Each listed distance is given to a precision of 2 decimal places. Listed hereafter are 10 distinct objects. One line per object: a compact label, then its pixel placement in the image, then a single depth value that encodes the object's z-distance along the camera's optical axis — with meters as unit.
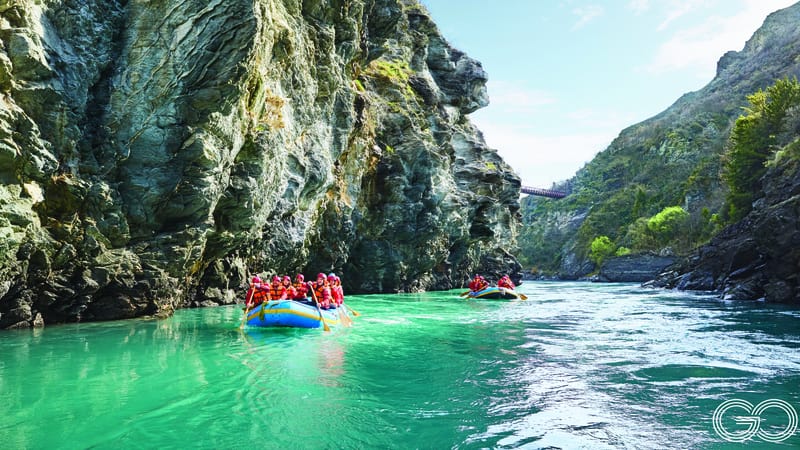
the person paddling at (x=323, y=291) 16.38
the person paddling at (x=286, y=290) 16.06
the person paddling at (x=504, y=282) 31.61
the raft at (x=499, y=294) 30.53
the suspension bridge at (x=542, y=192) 103.66
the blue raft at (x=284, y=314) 14.80
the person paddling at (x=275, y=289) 16.05
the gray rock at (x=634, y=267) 63.38
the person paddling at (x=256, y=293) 16.05
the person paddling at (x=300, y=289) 16.66
